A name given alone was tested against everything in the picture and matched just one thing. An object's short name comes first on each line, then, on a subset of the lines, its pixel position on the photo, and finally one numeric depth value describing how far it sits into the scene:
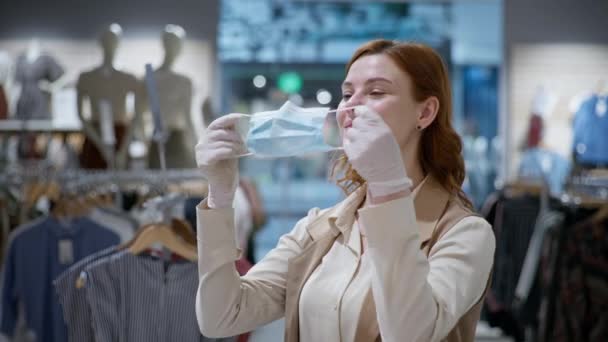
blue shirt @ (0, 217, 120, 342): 2.97
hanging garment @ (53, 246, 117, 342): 2.11
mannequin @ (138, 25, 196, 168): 4.10
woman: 1.25
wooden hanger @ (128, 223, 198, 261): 2.07
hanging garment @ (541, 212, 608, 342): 3.58
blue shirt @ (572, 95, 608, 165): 5.89
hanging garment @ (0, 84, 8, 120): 5.09
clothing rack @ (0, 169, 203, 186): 3.23
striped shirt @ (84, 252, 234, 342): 2.01
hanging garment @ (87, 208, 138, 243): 3.07
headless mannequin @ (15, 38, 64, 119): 4.97
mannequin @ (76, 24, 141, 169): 4.17
